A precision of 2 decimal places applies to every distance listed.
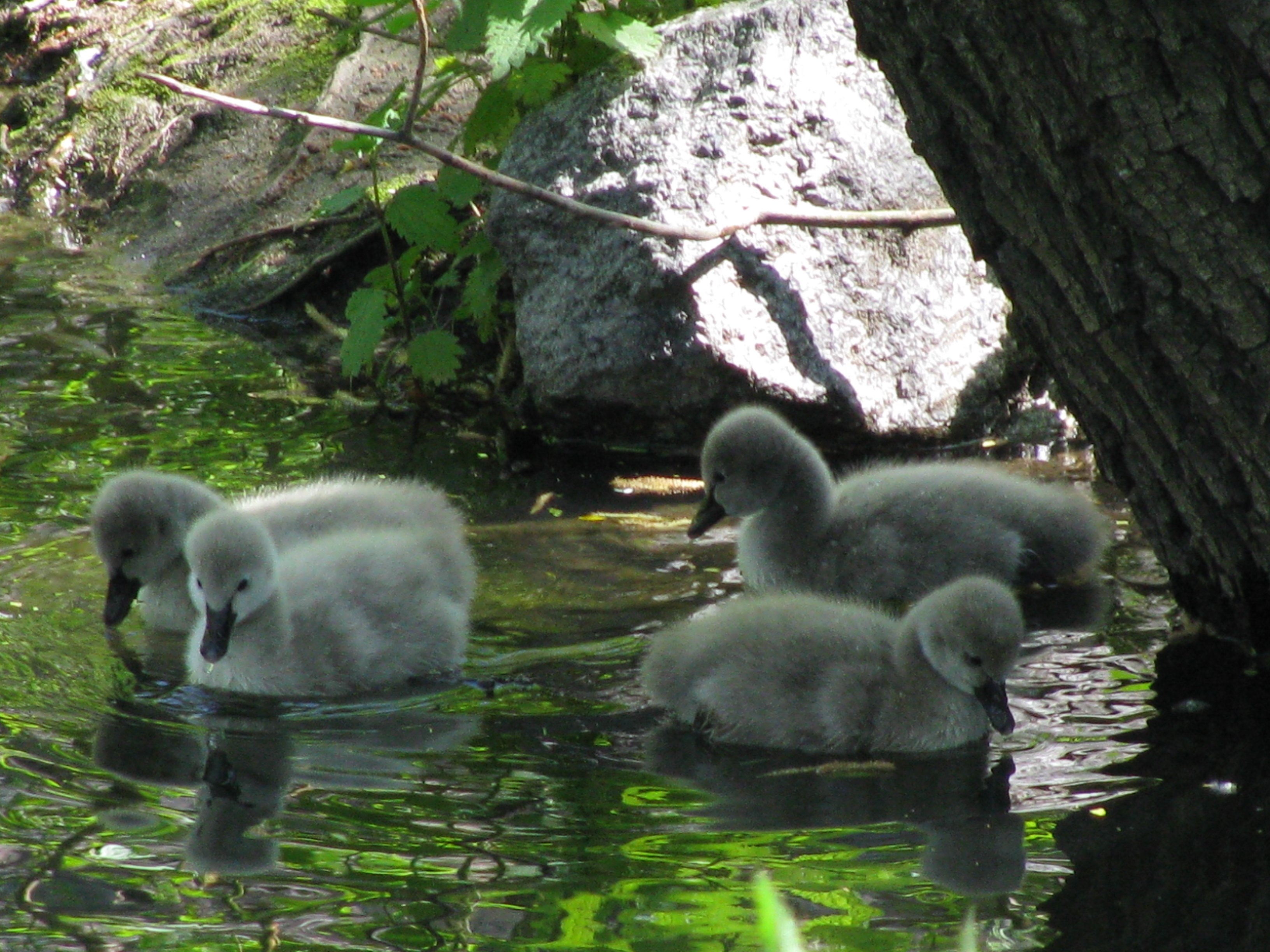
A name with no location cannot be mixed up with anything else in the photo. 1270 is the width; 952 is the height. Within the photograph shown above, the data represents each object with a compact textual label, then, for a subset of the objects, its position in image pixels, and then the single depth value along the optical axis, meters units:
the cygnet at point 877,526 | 9.44
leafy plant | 11.61
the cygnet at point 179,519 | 9.00
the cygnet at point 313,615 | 8.09
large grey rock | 11.67
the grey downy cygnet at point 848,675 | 7.38
